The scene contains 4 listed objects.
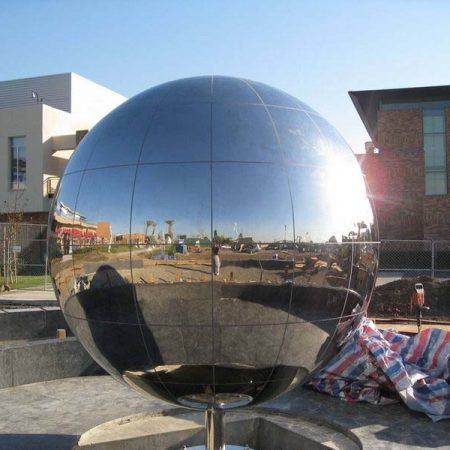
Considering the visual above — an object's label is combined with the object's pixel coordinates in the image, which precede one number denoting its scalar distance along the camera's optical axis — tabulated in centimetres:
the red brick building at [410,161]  3591
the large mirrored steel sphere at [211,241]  350
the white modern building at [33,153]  3581
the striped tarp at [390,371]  627
